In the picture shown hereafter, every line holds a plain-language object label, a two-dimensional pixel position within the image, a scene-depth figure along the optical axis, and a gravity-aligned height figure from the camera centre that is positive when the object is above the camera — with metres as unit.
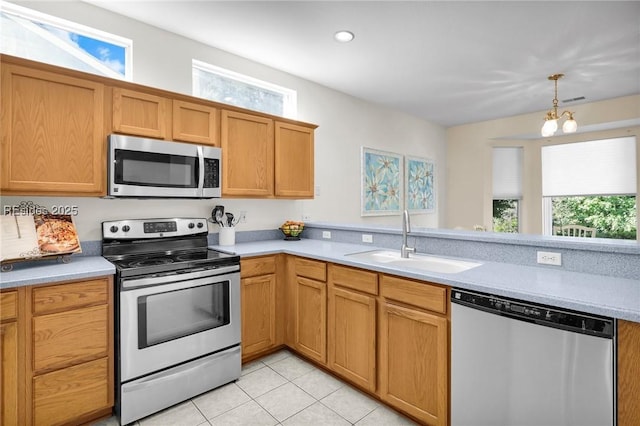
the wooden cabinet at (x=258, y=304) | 2.52 -0.72
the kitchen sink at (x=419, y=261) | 2.15 -0.34
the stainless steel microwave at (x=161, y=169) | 2.18 +0.33
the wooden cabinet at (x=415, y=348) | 1.69 -0.76
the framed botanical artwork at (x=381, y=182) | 4.55 +0.46
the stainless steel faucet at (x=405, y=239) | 2.34 -0.19
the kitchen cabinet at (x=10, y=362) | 1.60 -0.74
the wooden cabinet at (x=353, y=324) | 2.05 -0.75
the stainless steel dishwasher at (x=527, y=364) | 1.23 -0.64
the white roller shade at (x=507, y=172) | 5.63 +0.71
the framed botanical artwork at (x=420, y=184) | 5.34 +0.50
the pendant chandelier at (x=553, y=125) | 3.42 +0.93
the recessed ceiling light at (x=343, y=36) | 2.75 +1.53
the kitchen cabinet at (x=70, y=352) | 1.69 -0.75
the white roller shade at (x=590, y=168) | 4.64 +0.69
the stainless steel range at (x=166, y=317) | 1.92 -0.68
